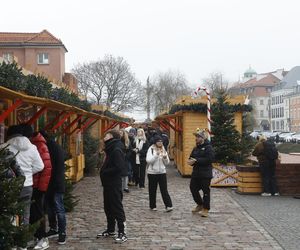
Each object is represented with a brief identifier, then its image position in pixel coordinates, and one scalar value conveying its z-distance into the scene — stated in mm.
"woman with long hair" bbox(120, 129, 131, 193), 9392
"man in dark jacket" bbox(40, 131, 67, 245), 5491
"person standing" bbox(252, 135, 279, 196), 9517
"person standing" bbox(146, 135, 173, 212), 7758
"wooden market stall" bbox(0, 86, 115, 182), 4573
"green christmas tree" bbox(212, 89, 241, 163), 11041
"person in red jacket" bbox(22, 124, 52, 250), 5216
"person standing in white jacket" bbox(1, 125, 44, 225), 4911
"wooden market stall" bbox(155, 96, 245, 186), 12958
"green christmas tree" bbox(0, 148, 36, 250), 3994
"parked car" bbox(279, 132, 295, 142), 42898
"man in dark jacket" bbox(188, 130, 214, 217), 7274
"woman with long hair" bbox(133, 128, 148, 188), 10737
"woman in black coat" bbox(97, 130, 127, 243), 5831
